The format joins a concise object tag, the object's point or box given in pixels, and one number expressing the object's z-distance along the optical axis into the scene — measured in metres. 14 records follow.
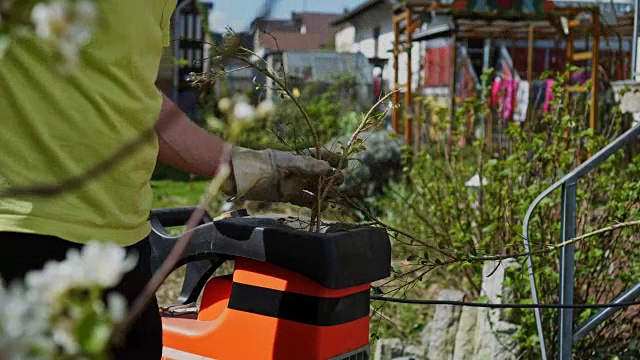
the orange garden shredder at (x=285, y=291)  1.95
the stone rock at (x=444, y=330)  4.20
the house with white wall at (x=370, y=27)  25.81
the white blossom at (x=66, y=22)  0.48
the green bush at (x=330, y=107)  9.18
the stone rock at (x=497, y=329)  3.88
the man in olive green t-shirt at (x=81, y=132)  1.57
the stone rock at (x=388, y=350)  4.05
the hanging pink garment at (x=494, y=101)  5.30
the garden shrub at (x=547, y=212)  3.86
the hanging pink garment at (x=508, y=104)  5.35
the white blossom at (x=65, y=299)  0.51
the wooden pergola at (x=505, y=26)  9.98
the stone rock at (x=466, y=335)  4.14
